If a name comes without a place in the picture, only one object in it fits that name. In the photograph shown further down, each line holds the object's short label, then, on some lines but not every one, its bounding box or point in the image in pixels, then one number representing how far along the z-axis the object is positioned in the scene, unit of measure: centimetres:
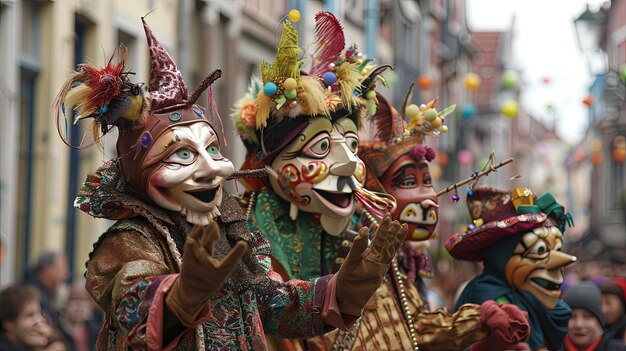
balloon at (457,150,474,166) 2489
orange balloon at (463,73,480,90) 1745
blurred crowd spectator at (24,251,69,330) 1115
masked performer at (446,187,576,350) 746
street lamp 1371
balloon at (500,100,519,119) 1869
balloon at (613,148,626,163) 1330
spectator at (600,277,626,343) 822
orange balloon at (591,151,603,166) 2478
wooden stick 696
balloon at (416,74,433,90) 1800
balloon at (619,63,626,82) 1210
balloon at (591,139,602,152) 2364
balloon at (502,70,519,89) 2003
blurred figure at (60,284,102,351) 1101
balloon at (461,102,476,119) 1961
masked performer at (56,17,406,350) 533
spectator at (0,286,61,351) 754
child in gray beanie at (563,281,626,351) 778
